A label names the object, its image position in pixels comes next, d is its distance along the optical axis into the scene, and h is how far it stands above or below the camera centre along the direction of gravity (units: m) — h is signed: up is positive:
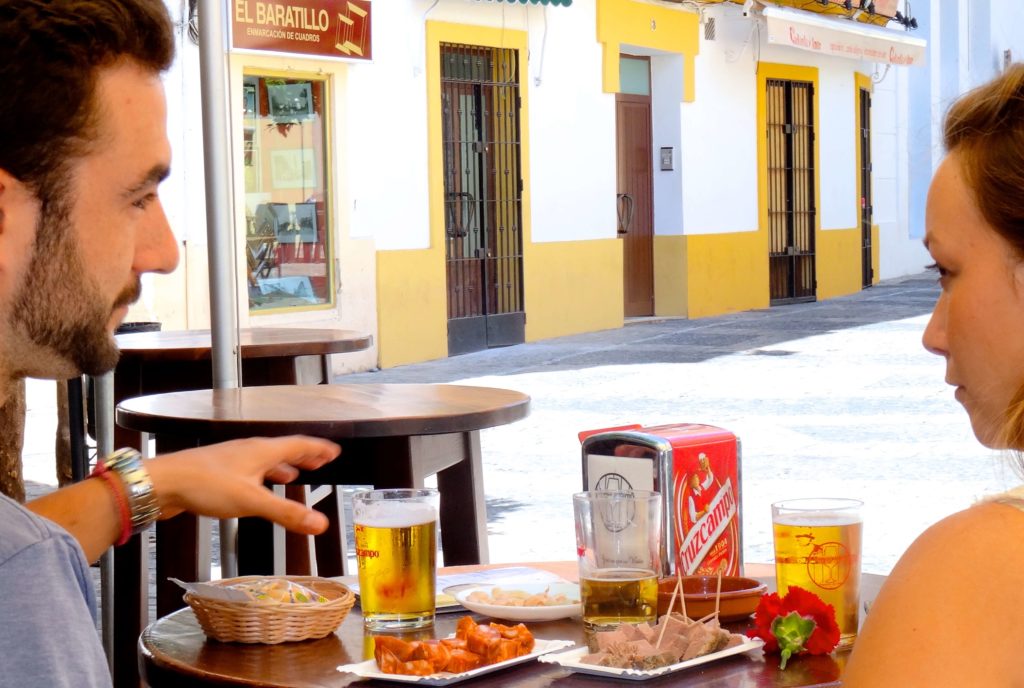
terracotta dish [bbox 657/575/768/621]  2.51 -0.39
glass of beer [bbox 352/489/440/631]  2.53 -0.35
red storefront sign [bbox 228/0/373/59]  12.23 +1.04
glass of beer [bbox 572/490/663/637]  2.45 -0.34
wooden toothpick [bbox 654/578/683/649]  2.38 -0.38
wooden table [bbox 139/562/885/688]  2.36 -0.42
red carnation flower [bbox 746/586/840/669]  2.39 -0.39
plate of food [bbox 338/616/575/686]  2.37 -0.40
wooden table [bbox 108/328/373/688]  4.44 -0.36
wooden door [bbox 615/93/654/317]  18.70 -0.02
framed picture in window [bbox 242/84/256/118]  12.70 +0.63
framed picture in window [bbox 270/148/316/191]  13.06 +0.23
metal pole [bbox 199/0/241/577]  3.53 +0.04
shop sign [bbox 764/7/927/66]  19.73 +1.51
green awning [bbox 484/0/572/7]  15.14 +1.37
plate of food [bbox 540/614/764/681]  2.36 -0.40
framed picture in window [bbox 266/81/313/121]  12.97 +0.64
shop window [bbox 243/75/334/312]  12.85 +0.09
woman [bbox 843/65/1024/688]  2.02 -0.19
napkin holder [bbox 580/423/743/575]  2.51 -0.28
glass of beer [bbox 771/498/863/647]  2.47 -0.35
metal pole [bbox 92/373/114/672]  4.30 -0.51
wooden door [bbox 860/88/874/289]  24.91 +0.02
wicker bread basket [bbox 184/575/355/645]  2.49 -0.40
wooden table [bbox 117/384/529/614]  3.40 -0.34
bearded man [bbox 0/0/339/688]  1.96 -0.06
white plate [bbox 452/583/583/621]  2.55 -0.41
